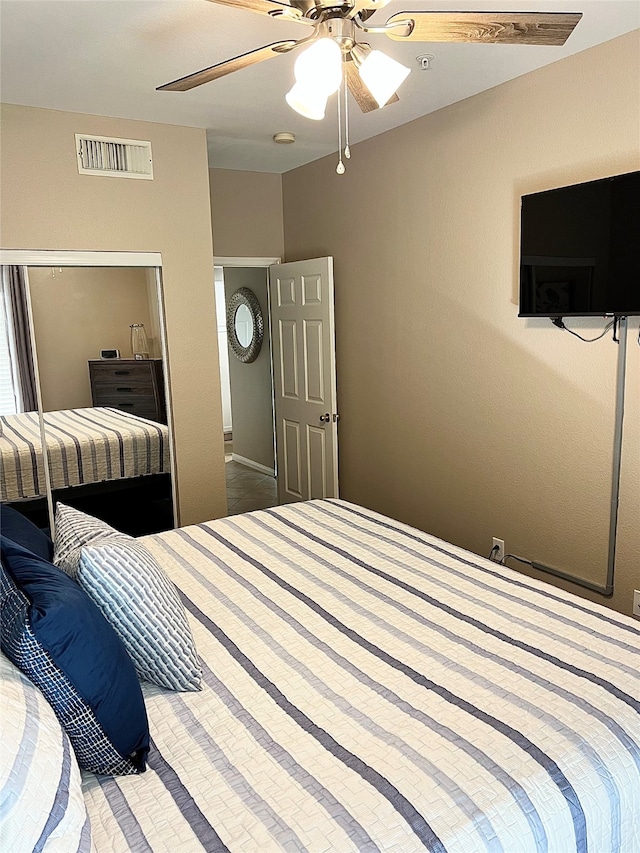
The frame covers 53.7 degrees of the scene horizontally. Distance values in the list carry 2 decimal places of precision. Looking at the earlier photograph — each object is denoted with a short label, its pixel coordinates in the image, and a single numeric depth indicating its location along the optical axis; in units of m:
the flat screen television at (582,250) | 2.51
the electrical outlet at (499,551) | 3.39
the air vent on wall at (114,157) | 3.33
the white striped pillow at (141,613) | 1.51
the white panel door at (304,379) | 4.32
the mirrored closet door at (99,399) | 3.39
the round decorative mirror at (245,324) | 5.99
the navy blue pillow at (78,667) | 1.23
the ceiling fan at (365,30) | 1.60
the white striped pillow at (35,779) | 0.98
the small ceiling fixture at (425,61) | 2.63
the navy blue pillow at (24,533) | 1.74
